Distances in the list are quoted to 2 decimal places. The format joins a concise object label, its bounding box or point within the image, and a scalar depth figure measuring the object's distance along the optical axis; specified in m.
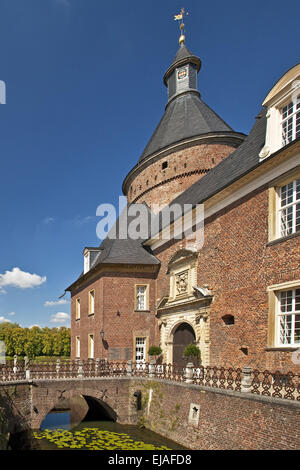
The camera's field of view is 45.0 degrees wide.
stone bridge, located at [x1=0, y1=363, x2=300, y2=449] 8.65
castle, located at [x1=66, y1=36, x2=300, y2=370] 11.21
